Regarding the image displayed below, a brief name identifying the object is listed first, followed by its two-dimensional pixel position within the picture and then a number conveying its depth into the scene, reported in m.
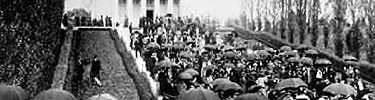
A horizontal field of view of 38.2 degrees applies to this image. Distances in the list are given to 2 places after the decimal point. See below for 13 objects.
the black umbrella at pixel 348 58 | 21.85
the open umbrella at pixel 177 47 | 25.46
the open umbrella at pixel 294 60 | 20.45
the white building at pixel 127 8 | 57.78
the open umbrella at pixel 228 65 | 18.20
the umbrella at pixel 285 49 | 26.30
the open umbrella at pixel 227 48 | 25.27
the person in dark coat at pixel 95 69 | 19.59
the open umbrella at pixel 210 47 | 27.10
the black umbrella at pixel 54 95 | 10.49
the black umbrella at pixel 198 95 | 11.75
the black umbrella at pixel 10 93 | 10.17
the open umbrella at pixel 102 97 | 9.80
